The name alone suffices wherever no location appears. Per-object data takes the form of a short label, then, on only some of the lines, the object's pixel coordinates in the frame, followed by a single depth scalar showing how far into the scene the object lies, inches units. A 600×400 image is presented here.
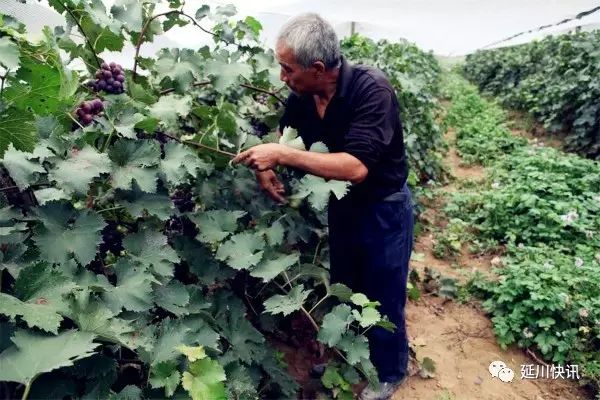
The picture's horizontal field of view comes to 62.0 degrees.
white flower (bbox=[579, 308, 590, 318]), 122.9
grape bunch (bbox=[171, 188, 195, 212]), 87.7
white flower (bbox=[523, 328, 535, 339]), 126.4
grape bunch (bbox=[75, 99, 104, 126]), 67.7
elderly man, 82.6
